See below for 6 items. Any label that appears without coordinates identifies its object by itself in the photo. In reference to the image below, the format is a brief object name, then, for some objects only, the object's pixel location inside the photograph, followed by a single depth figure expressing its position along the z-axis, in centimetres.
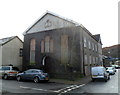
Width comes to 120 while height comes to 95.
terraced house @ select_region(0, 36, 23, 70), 1940
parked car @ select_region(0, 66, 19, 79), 1363
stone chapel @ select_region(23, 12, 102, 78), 1476
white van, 1143
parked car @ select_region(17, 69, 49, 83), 1119
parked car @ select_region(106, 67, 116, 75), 1885
